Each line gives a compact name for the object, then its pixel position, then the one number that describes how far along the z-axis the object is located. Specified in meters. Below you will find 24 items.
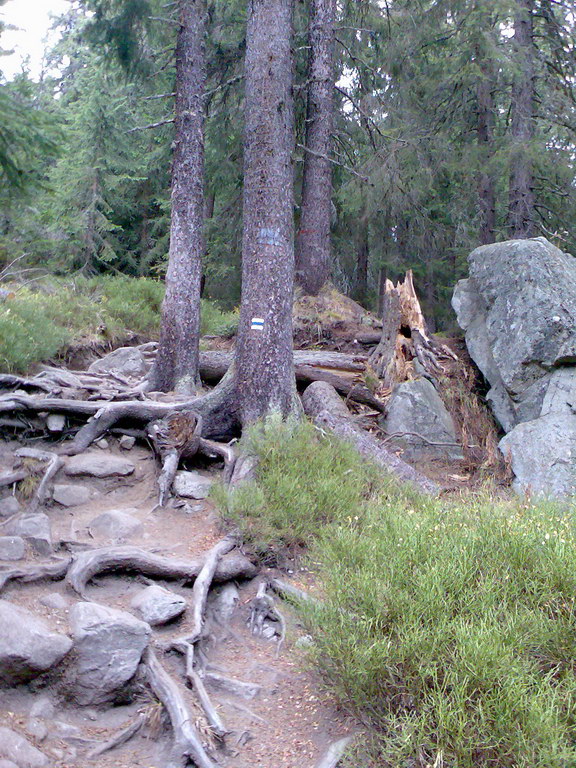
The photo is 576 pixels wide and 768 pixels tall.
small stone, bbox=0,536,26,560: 5.76
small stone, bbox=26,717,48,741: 4.00
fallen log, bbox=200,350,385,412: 10.42
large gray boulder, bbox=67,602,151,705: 4.44
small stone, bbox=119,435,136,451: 8.34
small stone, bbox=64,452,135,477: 7.56
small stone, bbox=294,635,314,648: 4.13
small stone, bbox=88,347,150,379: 11.68
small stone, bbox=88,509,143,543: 6.56
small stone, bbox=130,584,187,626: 5.31
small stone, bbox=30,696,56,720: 4.21
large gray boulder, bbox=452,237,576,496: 8.42
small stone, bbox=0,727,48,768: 3.72
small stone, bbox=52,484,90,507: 7.08
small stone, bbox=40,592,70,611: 5.12
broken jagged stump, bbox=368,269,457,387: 11.03
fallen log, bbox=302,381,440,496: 7.82
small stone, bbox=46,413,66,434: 8.11
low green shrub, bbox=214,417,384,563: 6.21
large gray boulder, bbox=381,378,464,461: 9.56
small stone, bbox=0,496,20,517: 6.57
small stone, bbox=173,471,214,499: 7.54
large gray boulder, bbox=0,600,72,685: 4.24
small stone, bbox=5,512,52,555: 5.96
